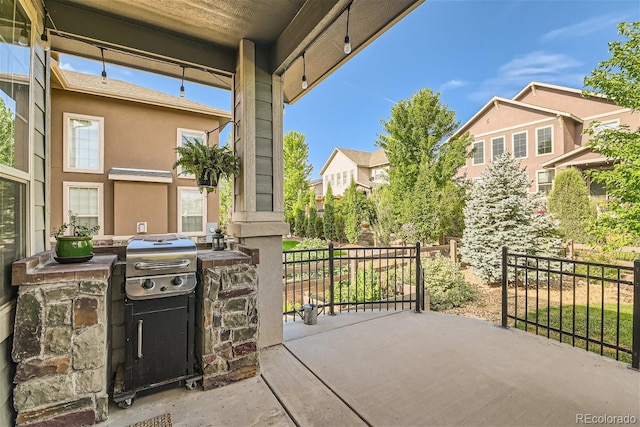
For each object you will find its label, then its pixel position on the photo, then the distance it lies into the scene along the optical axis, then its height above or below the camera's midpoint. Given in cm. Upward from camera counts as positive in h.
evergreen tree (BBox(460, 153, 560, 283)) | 657 -27
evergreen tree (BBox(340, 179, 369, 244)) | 1227 -13
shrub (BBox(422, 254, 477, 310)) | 516 -148
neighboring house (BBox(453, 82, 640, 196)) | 1137 +398
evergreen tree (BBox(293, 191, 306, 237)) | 1562 -12
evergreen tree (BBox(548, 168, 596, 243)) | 837 +19
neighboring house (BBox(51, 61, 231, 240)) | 596 +111
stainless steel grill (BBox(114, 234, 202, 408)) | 197 -82
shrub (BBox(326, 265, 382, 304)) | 538 -163
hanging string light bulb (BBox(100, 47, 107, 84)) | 275 +141
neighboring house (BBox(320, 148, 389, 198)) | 1923 +325
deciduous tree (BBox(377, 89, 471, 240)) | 1038 +245
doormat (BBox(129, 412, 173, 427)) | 177 -140
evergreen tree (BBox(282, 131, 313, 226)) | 1541 +258
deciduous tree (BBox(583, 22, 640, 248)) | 447 +128
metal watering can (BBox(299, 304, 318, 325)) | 350 -135
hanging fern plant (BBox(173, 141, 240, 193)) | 266 +48
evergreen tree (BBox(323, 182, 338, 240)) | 1365 -45
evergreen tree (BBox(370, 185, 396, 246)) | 1094 -39
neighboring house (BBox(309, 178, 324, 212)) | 2544 +246
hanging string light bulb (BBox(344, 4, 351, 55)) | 221 +139
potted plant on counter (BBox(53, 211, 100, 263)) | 194 -27
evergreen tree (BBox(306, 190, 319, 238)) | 1472 -60
